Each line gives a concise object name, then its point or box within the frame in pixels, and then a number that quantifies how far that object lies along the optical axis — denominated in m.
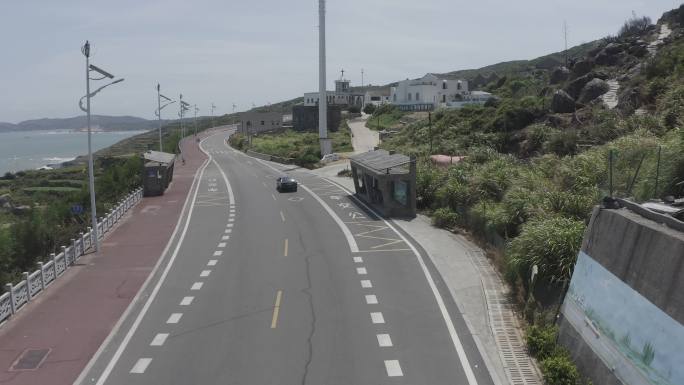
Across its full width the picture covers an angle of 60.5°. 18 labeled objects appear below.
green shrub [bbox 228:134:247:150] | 98.71
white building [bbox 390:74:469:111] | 113.06
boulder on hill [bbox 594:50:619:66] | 54.56
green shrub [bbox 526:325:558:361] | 13.46
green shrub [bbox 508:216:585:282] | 15.50
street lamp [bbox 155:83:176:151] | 61.51
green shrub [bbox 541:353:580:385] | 11.97
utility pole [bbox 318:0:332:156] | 72.44
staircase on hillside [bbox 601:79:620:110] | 42.65
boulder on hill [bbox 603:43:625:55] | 55.83
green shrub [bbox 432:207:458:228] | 28.01
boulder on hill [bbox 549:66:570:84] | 64.12
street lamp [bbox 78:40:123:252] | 24.55
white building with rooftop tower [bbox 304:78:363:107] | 146.75
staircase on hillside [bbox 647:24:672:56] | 52.97
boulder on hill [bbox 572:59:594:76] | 56.94
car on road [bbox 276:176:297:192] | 44.06
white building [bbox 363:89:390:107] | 145.88
